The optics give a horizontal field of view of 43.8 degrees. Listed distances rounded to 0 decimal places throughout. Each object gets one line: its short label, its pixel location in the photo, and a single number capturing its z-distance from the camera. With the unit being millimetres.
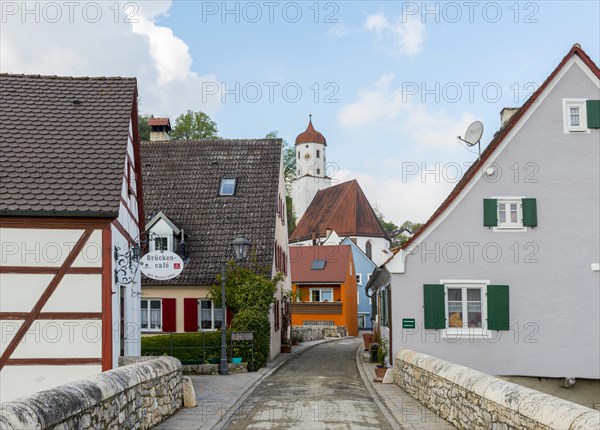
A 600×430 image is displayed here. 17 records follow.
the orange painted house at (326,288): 49156
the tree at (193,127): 58406
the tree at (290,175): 93375
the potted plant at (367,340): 29766
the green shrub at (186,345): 22250
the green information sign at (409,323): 19812
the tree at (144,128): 63969
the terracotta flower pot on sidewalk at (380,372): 19409
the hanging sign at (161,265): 15516
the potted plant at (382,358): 19469
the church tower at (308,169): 95250
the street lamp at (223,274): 20670
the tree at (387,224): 115812
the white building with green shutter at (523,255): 19578
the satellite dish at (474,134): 21344
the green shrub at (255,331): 22562
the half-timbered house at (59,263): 13945
